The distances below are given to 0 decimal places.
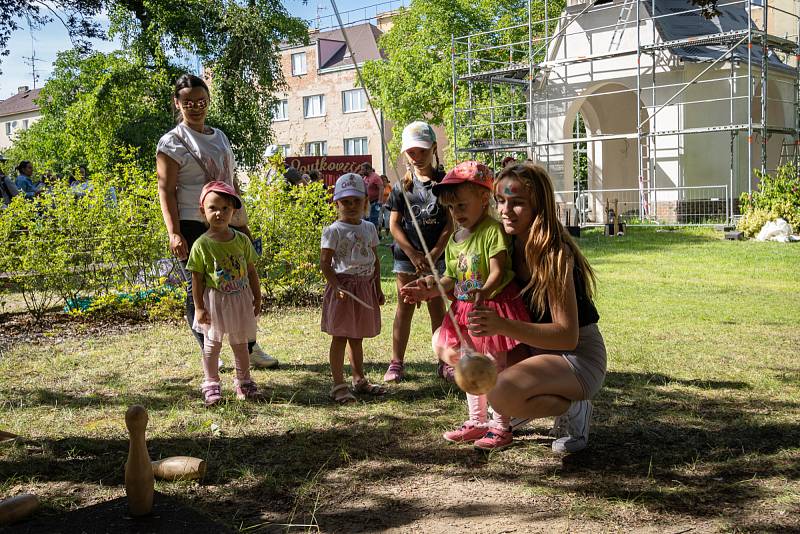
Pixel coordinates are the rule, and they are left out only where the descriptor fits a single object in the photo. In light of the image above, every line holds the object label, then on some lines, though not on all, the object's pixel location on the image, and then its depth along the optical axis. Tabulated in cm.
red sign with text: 2319
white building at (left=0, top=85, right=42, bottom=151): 7669
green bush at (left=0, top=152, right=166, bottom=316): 798
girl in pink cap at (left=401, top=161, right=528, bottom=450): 360
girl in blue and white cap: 480
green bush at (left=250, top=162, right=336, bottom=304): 867
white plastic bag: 1508
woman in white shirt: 472
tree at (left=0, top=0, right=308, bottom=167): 1955
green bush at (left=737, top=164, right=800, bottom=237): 1591
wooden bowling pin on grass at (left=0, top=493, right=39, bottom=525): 293
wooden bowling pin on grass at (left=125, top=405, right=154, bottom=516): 294
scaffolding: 2031
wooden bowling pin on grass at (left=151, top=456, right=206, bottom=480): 338
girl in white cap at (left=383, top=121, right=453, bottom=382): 495
